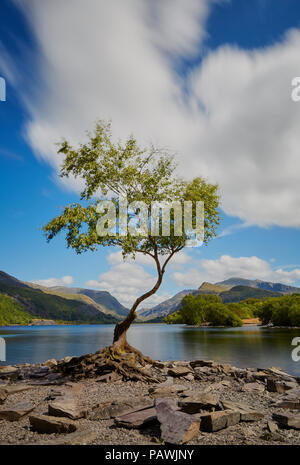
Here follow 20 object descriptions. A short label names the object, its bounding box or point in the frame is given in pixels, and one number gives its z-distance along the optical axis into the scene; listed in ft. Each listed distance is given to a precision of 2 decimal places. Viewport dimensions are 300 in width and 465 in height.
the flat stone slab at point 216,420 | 36.81
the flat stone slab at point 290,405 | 49.21
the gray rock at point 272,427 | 37.86
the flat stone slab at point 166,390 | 56.29
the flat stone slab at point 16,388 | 61.31
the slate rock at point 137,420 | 38.52
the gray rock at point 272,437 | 35.22
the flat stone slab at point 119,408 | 42.70
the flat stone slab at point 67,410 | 41.42
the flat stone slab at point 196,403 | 42.83
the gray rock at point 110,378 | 70.22
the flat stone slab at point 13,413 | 43.04
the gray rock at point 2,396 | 53.63
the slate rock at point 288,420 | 38.86
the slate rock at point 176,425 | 33.53
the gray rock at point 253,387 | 62.97
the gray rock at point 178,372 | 76.41
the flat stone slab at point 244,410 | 41.09
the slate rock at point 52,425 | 37.52
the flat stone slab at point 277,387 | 63.30
